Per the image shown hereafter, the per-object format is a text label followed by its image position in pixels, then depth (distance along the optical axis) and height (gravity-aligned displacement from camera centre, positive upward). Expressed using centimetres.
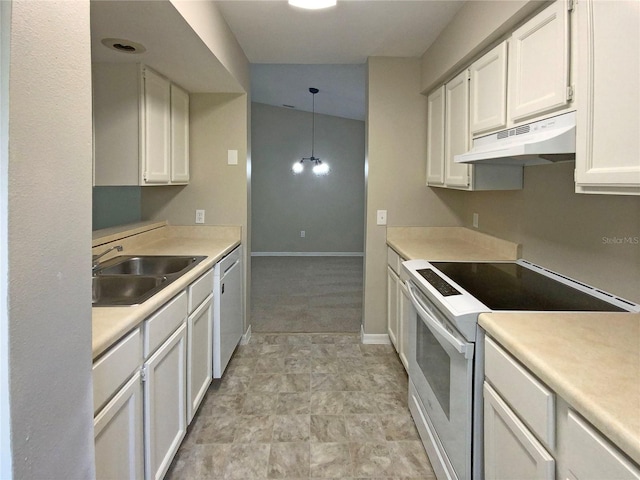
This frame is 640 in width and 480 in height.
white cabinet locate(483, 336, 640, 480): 86 -50
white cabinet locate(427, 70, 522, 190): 242 +51
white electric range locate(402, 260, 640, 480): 148 -41
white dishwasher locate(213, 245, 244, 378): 268 -60
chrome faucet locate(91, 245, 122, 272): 212 -21
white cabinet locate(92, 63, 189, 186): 250 +57
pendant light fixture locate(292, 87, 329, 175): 787 +108
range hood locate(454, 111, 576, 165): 146 +32
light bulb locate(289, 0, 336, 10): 233 +120
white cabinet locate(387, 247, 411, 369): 280 -61
